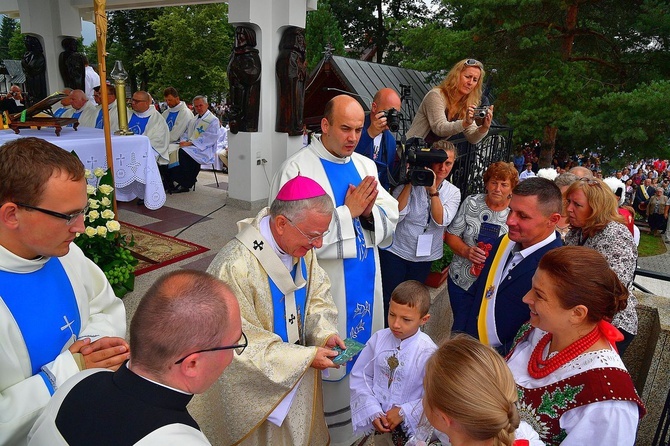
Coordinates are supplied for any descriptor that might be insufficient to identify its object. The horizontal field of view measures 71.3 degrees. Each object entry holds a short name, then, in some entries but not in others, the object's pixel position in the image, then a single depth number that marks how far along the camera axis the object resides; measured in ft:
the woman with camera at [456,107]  12.41
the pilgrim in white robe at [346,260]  9.77
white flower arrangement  12.24
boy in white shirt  7.48
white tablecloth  16.30
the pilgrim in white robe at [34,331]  4.90
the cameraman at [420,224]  10.94
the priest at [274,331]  6.69
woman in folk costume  5.00
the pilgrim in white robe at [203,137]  25.76
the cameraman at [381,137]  11.26
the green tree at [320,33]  63.31
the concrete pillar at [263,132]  20.90
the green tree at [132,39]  85.87
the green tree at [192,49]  72.33
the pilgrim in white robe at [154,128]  23.48
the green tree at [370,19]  77.82
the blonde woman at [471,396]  4.12
